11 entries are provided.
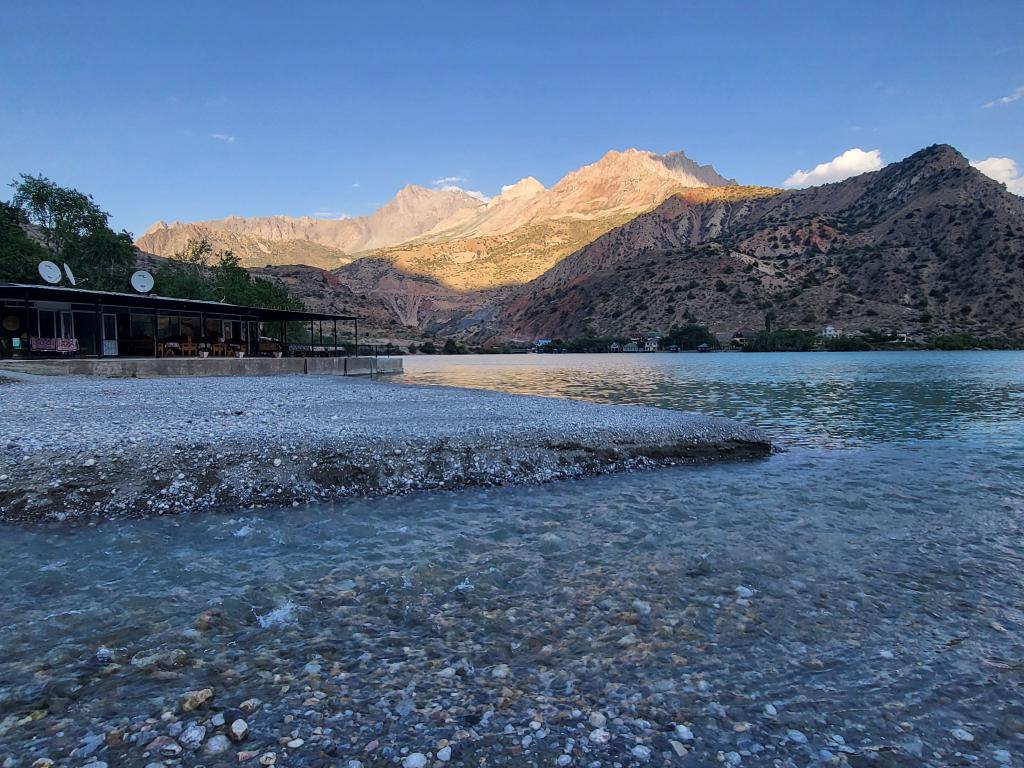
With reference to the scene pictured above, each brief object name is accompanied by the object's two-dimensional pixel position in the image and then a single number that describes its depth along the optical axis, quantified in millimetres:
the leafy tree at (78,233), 49188
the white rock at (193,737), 3617
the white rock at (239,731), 3668
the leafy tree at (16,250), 39719
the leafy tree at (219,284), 54844
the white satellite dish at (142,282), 39250
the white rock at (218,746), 3556
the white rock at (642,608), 5625
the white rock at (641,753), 3600
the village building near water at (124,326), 30391
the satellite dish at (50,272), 32938
